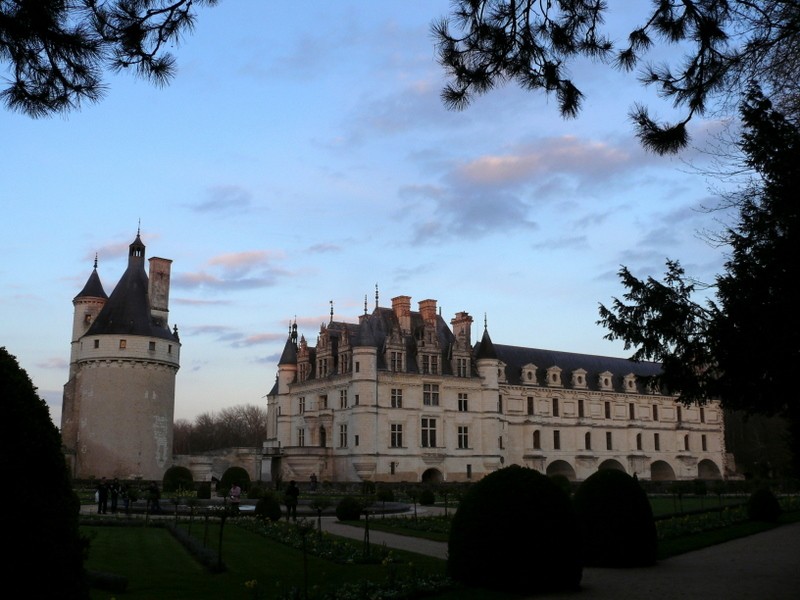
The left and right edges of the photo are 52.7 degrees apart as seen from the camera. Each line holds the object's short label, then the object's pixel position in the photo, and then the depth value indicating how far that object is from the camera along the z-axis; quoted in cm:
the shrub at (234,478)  3941
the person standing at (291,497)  2319
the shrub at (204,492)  3494
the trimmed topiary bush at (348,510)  2478
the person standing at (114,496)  2651
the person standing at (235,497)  2510
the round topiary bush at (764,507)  2342
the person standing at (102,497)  2586
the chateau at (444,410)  5125
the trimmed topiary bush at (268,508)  2328
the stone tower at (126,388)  4466
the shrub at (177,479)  4069
